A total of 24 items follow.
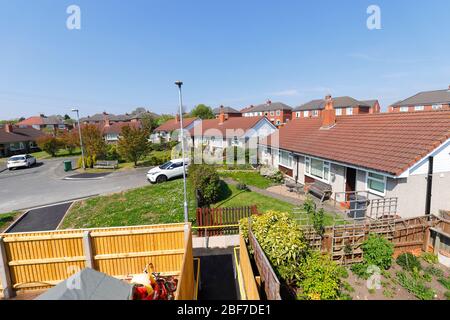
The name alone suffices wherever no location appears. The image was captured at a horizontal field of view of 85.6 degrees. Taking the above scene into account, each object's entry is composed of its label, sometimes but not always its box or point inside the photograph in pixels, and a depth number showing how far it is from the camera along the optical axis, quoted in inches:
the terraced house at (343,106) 2588.6
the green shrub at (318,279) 251.0
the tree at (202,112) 3262.8
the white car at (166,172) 842.2
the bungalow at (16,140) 1732.0
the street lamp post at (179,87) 422.3
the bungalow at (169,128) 1957.2
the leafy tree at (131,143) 1124.5
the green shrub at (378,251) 342.3
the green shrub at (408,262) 346.6
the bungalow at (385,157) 422.0
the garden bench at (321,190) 589.4
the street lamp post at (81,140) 1071.6
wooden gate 450.0
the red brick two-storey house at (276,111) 2957.7
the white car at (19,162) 1238.9
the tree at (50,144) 1594.5
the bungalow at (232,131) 1270.9
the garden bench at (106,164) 1183.7
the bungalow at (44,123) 3191.4
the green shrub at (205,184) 586.6
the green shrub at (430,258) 365.4
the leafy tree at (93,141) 1231.5
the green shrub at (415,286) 293.1
